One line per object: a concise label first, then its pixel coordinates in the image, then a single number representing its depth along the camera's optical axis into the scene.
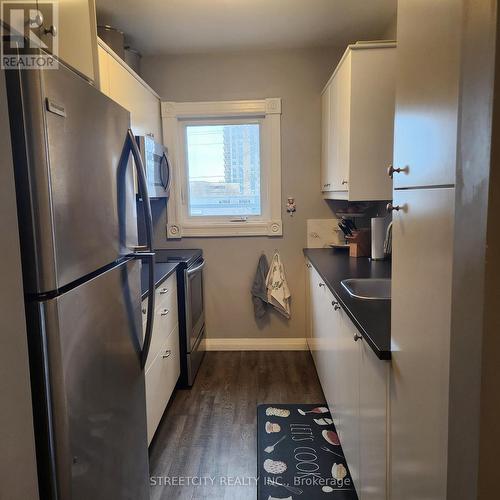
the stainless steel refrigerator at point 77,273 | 0.89
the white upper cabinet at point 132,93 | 2.19
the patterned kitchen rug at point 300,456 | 1.91
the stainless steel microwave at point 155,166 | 2.59
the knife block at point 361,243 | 3.07
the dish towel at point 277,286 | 3.51
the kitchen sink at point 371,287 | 2.29
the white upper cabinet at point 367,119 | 2.43
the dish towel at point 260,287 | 3.54
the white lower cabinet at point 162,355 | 2.13
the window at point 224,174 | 3.48
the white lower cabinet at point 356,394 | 1.34
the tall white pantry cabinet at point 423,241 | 0.82
